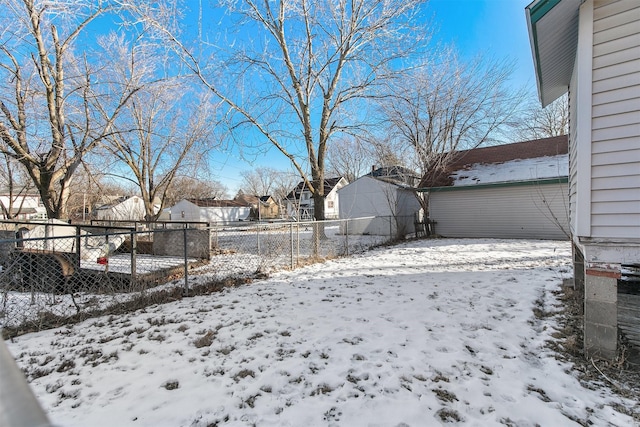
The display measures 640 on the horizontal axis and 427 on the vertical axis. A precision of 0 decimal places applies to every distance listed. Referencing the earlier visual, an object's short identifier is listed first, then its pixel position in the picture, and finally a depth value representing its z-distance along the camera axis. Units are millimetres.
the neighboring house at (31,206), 32544
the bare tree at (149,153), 11938
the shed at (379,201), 16234
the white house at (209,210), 44750
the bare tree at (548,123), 18327
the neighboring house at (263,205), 53250
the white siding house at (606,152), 2756
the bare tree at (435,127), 13805
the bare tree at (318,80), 9523
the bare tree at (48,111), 7297
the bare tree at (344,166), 27711
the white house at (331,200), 38406
